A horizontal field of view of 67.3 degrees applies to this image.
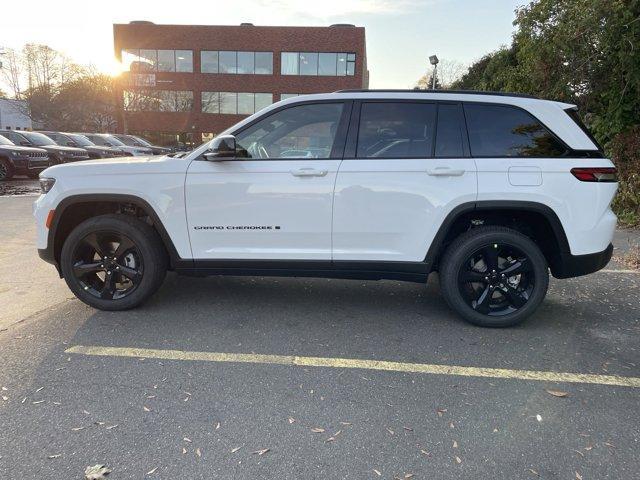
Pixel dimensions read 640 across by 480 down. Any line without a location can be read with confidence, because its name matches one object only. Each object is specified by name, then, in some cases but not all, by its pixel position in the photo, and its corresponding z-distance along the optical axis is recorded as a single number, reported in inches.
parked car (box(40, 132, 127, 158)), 733.3
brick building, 1665.8
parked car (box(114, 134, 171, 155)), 884.0
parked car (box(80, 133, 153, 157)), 773.9
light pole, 719.7
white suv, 151.6
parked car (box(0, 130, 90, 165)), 646.5
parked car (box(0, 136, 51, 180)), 571.8
